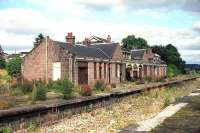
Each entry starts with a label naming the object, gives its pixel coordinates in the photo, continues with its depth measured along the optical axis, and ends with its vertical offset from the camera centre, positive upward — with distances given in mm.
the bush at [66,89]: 17688 -1134
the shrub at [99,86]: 24943 -1380
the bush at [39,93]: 16536 -1299
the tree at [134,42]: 82399 +7340
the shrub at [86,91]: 19678 -1395
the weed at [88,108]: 16172 -2073
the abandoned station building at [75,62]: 29480 +743
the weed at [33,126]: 11277 -2137
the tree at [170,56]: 77741 +3339
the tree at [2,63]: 48452 +960
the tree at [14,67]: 40887 +332
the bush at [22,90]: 20654 -1412
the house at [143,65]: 42918 +712
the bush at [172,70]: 65958 -316
